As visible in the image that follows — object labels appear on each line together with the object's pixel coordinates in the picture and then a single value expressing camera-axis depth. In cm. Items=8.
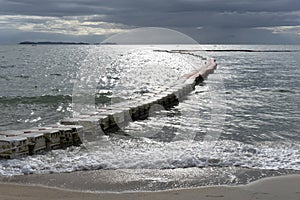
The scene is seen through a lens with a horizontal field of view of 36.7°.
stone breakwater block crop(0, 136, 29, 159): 1004
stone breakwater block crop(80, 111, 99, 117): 1421
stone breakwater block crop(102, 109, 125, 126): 1449
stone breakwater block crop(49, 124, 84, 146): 1204
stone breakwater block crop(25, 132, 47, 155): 1059
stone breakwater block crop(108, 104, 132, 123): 1560
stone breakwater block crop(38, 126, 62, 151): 1112
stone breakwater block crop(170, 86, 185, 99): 2250
